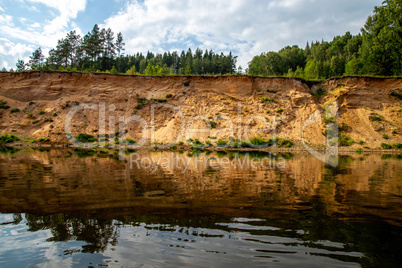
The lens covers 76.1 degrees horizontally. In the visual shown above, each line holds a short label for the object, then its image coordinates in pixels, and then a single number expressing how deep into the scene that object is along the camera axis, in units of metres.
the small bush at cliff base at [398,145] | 28.02
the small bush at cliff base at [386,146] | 27.92
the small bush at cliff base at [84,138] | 29.55
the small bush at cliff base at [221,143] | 28.05
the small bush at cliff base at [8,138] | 28.95
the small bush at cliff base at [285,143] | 28.07
